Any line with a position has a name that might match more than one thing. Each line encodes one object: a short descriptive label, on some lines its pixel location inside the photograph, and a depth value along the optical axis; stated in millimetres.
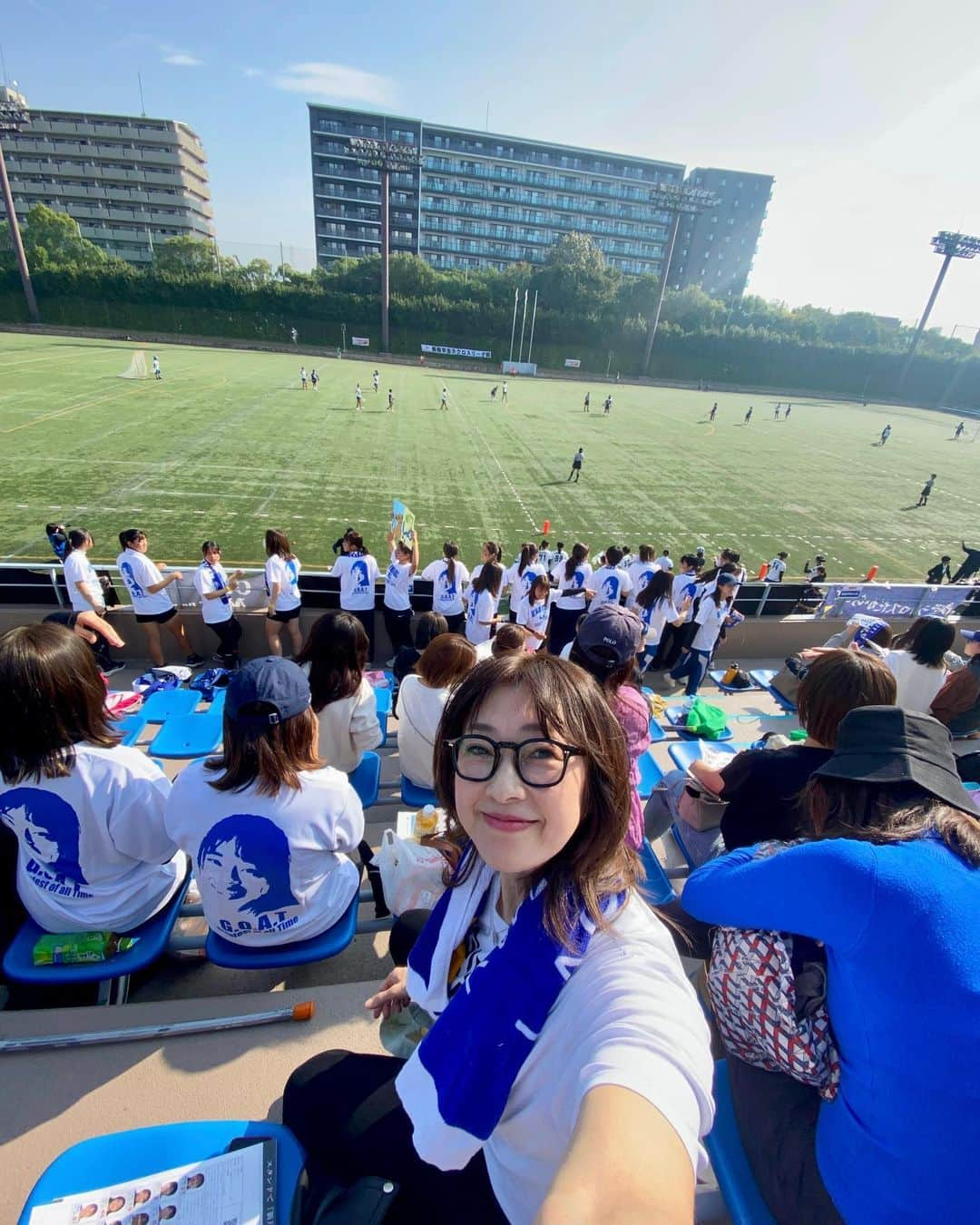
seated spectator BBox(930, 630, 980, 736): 3971
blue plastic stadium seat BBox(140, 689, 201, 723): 4699
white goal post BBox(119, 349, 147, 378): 28984
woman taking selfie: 975
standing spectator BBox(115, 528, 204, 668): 5652
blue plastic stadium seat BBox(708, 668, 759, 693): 6395
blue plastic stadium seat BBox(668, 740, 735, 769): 3721
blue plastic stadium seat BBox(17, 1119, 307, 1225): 1400
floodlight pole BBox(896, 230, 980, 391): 58631
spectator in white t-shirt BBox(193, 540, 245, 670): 5820
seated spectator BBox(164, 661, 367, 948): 2039
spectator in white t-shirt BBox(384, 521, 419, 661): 6454
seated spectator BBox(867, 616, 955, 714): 4070
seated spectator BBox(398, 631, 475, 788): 3266
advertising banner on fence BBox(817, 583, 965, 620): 7484
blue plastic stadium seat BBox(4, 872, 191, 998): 2104
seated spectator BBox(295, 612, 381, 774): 3172
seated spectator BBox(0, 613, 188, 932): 2004
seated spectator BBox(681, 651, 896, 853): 2211
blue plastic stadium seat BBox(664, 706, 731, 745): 5105
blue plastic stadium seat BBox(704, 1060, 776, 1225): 1484
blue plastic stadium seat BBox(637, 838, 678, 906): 2689
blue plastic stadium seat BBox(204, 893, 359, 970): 2205
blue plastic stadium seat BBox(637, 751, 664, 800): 3588
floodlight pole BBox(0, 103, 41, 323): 41531
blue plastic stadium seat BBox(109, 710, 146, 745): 4361
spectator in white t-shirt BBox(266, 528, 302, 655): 5953
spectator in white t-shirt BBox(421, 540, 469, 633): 6629
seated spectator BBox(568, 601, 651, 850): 2838
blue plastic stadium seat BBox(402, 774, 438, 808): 3436
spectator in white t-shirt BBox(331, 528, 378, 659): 6297
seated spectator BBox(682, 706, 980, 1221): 1099
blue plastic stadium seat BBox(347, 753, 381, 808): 3432
